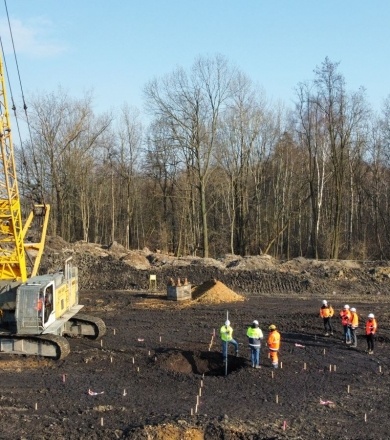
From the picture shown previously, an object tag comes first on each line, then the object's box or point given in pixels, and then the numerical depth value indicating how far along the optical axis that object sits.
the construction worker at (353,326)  17.08
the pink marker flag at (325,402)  12.27
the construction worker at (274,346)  14.85
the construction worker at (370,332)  16.30
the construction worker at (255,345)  14.91
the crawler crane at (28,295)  15.70
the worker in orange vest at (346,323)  17.20
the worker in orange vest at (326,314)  18.66
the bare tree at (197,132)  39.88
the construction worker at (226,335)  15.36
